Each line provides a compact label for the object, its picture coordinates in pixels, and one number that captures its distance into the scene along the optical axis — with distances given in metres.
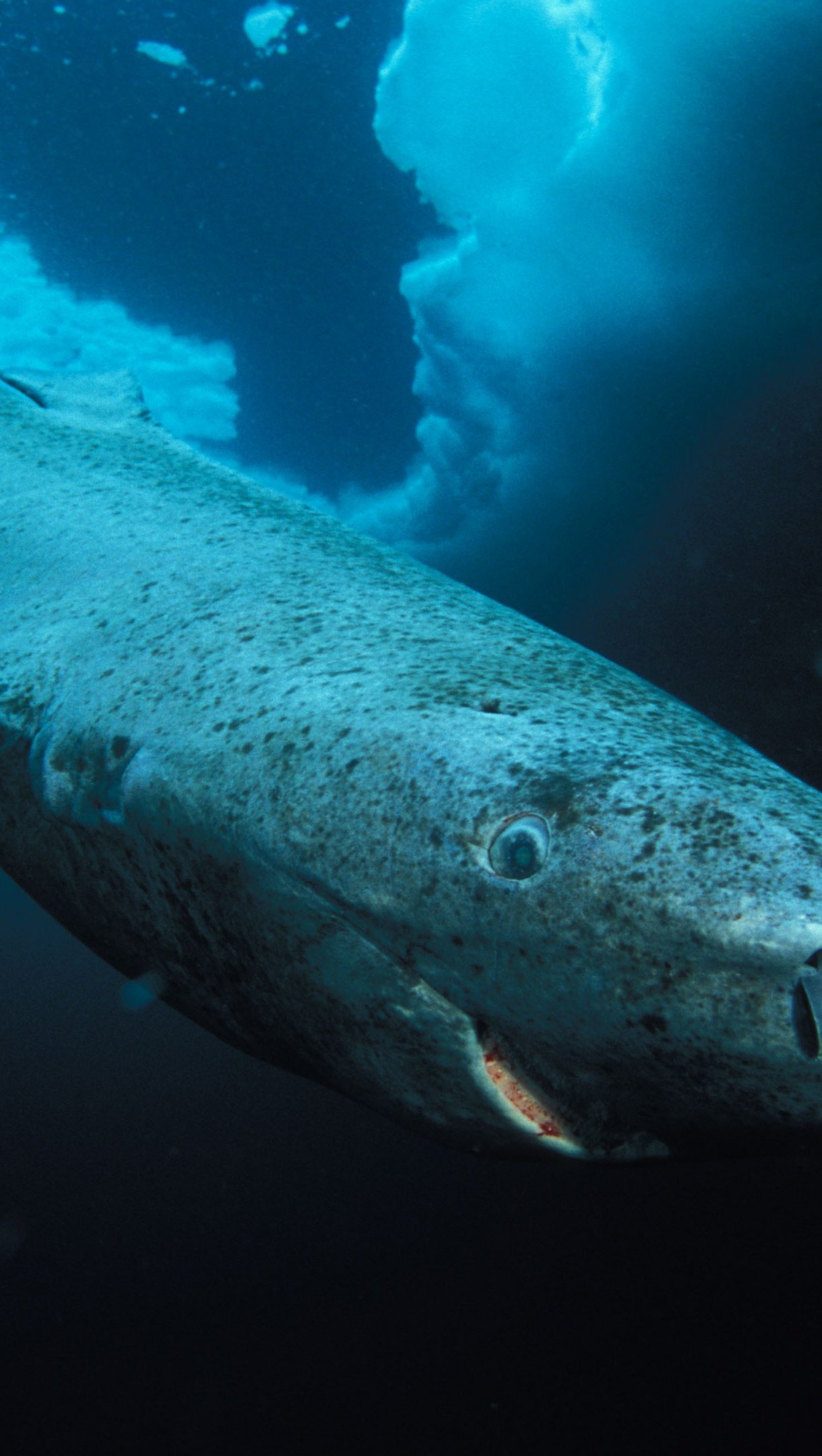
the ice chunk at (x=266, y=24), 11.23
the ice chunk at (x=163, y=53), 11.29
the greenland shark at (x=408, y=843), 0.87
